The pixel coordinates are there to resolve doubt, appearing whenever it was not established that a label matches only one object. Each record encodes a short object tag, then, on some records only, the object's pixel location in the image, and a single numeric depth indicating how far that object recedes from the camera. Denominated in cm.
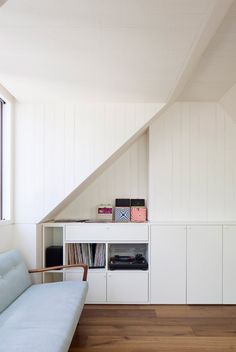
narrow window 341
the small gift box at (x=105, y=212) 402
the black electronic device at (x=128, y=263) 370
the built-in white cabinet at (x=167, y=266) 368
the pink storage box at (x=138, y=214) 392
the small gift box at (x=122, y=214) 393
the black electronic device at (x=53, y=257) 373
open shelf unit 368
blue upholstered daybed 192
